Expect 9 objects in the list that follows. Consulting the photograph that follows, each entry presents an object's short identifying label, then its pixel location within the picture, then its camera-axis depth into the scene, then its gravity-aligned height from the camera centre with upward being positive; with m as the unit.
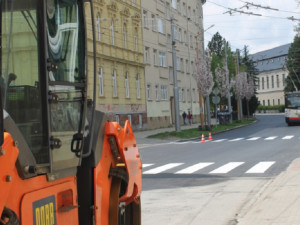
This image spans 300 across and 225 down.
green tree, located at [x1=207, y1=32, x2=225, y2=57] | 132.12 +15.64
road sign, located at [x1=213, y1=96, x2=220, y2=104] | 46.62 +0.91
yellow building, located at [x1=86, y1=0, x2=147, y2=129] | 39.88 +4.08
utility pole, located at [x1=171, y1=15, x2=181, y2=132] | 36.95 +1.02
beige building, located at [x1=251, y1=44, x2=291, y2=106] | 138.00 +7.74
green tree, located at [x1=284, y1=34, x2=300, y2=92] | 95.36 +7.47
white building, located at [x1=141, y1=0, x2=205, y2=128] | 51.59 +5.81
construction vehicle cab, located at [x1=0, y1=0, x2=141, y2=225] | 3.65 -0.09
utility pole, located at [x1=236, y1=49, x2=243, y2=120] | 65.59 +0.72
